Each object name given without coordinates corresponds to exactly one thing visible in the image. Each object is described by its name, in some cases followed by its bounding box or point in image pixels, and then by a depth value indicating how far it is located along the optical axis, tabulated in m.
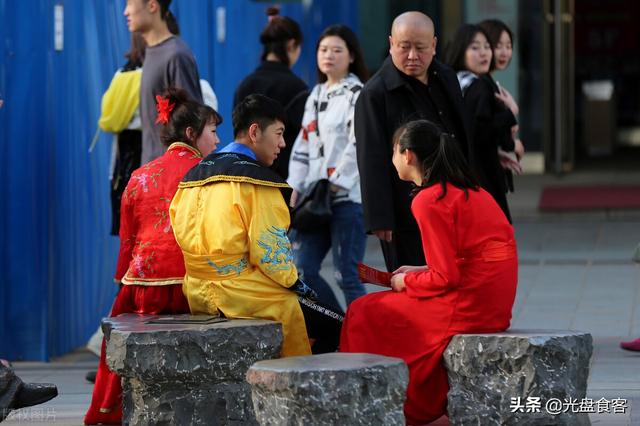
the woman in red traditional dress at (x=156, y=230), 11.24
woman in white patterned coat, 13.58
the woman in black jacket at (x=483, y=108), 13.07
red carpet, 24.83
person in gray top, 13.02
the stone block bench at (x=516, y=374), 9.92
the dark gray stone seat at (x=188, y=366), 10.13
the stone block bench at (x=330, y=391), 9.12
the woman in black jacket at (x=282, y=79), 14.81
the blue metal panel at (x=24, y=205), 14.30
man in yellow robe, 10.40
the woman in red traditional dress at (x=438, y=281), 10.25
